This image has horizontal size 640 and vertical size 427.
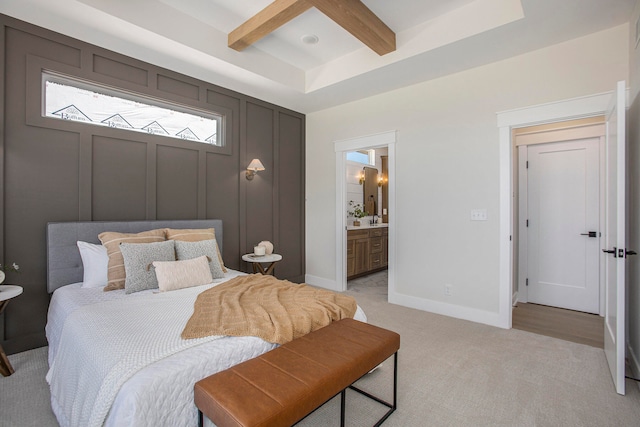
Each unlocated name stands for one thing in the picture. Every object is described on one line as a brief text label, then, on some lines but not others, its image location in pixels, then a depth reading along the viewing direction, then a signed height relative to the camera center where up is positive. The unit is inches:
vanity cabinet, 203.8 -26.4
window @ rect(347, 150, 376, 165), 246.5 +46.9
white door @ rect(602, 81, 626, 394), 79.1 -6.1
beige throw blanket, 67.4 -24.6
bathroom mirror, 256.2 +19.3
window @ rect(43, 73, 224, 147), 110.7 +41.9
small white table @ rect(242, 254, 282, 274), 150.3 -22.4
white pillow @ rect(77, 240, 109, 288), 101.1 -16.7
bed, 49.7 -26.9
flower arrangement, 242.4 +1.8
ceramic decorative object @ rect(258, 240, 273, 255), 159.4 -17.1
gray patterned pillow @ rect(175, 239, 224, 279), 111.7 -14.3
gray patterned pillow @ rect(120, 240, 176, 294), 96.7 -15.7
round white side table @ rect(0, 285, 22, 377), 86.7 -40.3
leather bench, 46.4 -28.8
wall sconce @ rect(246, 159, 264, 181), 157.8 +24.3
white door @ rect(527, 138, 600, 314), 142.4 -5.3
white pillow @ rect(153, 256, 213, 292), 97.9 -19.8
